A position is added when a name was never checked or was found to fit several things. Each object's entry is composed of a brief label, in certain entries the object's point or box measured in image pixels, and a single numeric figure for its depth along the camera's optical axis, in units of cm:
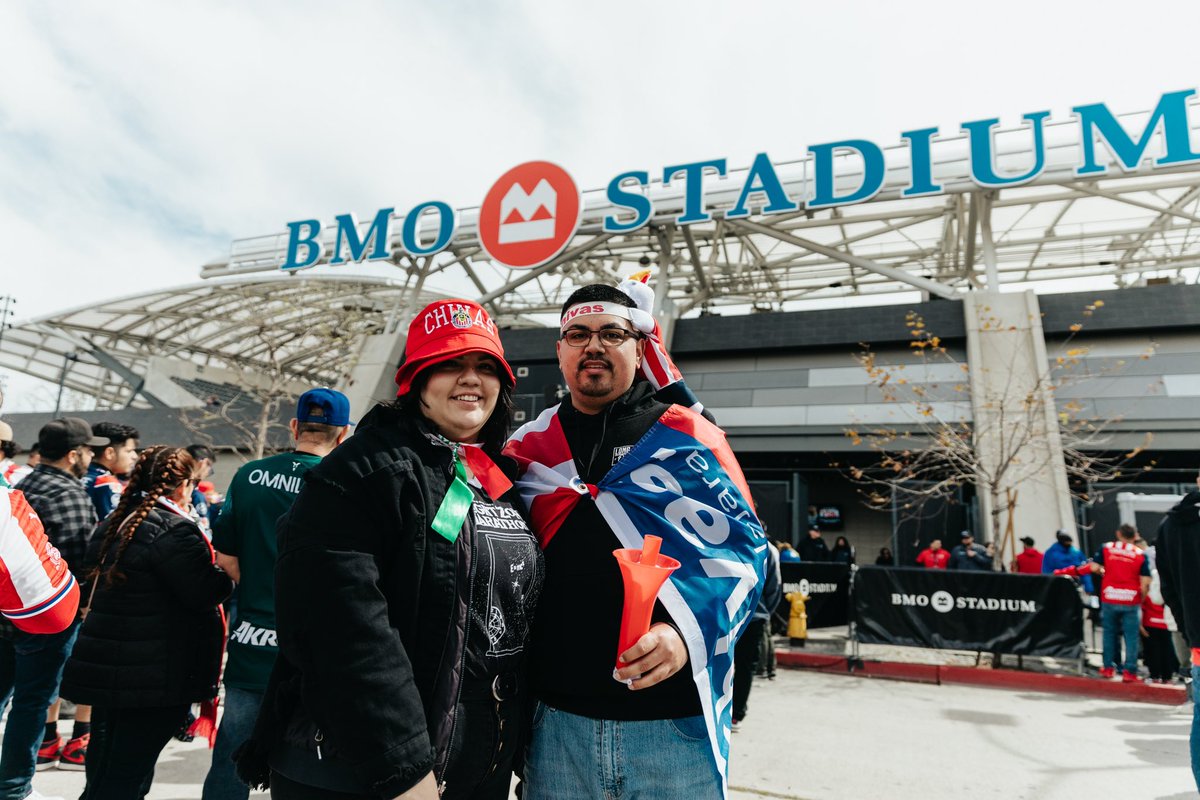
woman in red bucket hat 149
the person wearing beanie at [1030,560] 1149
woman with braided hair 279
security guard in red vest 849
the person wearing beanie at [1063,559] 1042
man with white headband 194
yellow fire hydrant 1005
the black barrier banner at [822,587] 1018
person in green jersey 292
